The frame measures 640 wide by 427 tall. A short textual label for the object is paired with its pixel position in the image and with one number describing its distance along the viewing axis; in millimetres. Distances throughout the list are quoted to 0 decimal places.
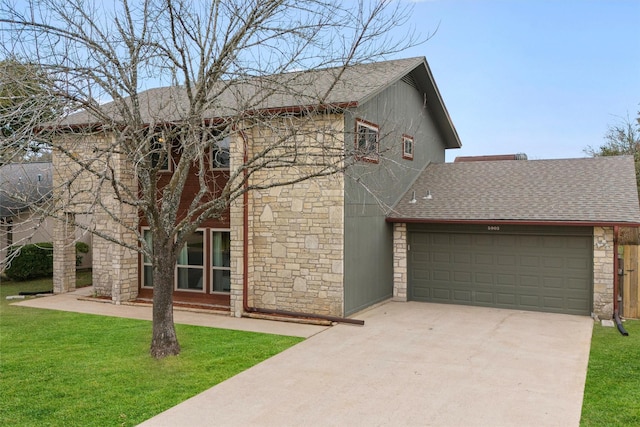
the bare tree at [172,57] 7477
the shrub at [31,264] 17516
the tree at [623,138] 26594
